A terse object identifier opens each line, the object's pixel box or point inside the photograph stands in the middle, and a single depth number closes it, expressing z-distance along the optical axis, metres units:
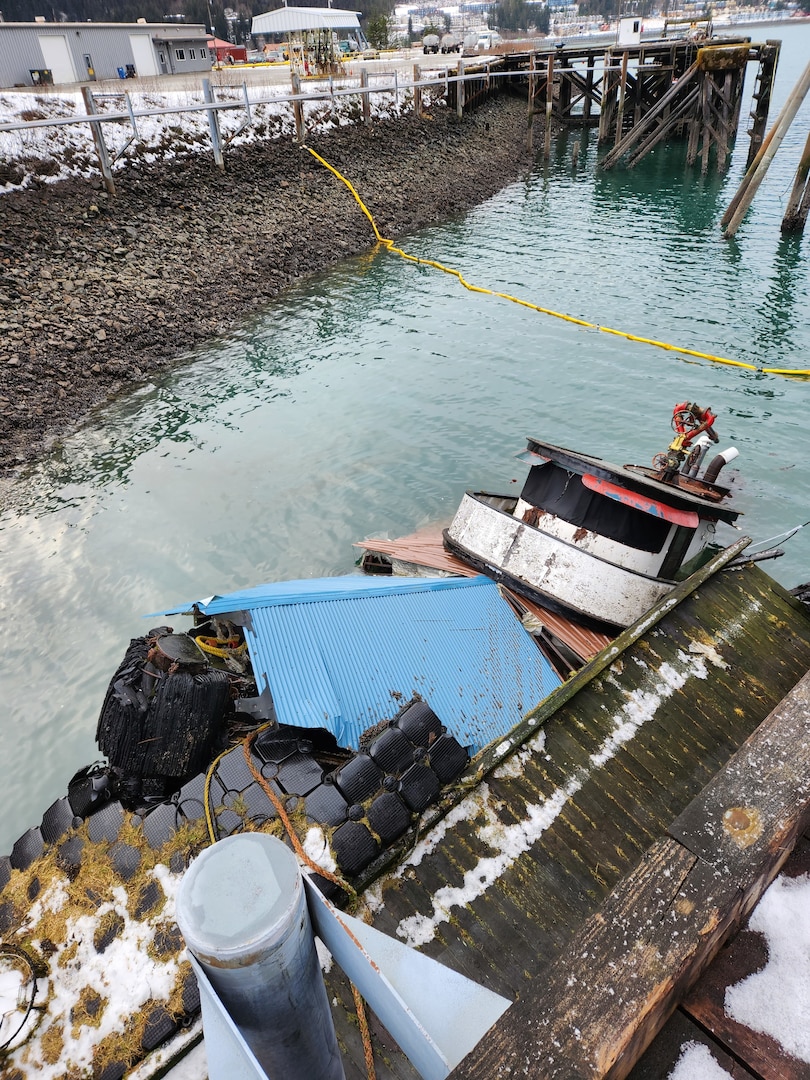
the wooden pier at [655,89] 35.25
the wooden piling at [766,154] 22.17
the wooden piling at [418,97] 37.16
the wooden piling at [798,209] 25.15
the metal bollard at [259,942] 1.71
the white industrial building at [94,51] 38.66
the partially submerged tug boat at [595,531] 8.85
